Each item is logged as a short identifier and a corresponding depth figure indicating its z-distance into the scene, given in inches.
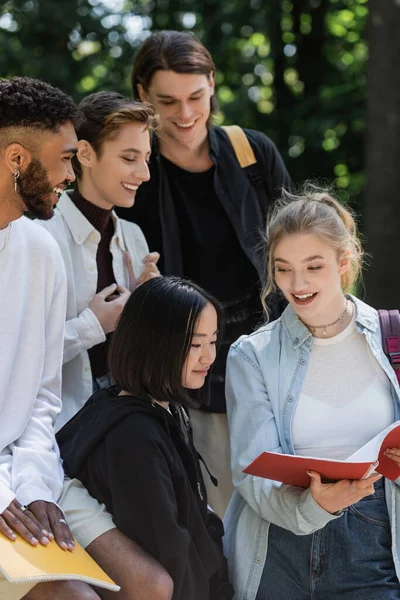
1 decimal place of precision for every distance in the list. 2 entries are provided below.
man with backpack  269.4
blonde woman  210.4
